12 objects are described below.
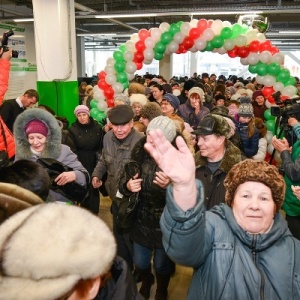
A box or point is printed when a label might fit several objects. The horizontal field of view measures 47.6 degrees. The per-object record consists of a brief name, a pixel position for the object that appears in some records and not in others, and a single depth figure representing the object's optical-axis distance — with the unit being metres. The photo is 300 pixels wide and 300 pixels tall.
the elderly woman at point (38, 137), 2.32
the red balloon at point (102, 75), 5.80
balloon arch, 5.45
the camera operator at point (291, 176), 2.57
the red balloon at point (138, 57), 5.69
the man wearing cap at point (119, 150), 2.88
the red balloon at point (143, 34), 5.64
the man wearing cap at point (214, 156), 2.22
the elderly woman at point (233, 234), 1.21
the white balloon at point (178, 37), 5.58
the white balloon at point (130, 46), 5.66
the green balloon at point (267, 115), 5.54
